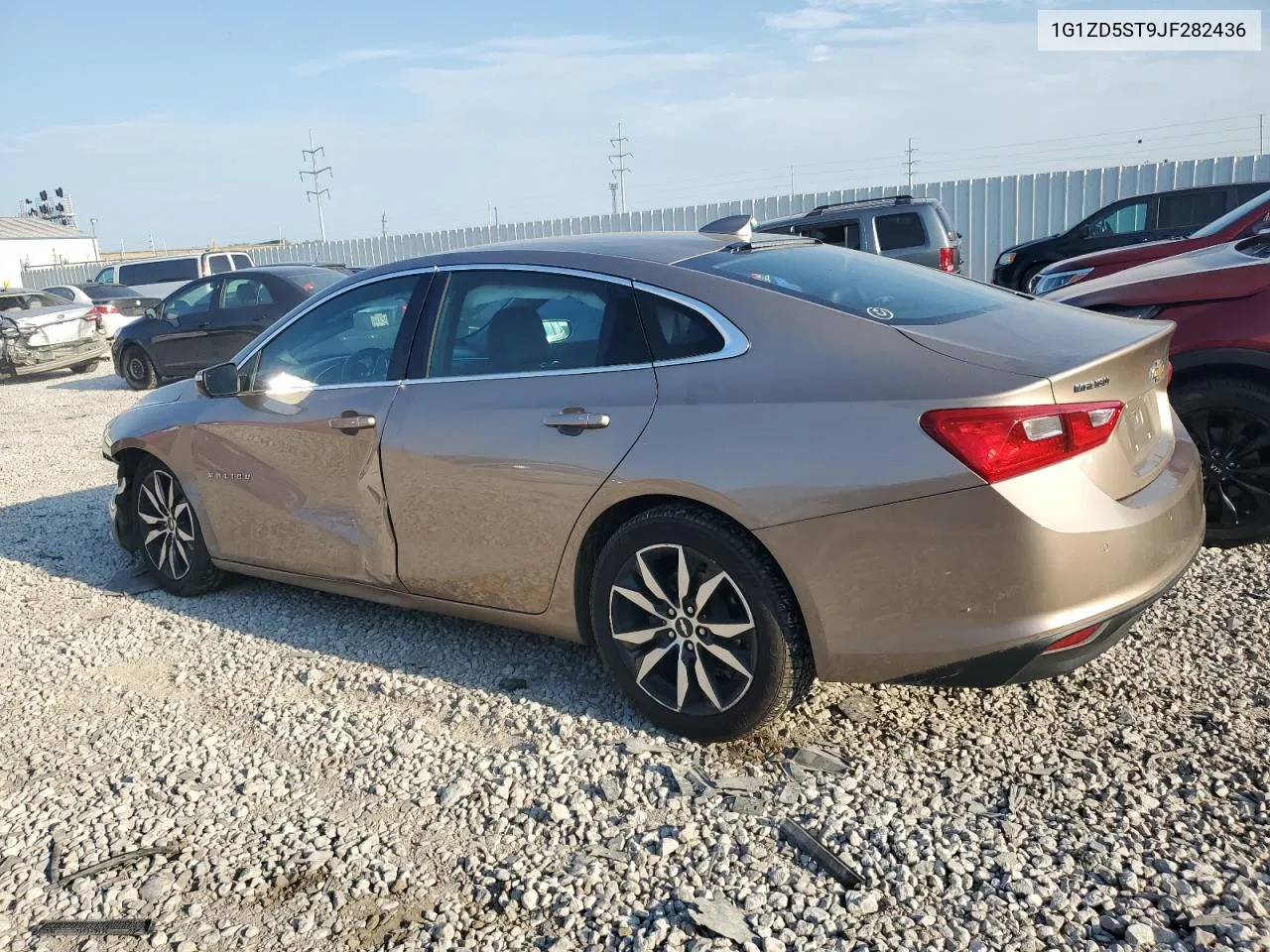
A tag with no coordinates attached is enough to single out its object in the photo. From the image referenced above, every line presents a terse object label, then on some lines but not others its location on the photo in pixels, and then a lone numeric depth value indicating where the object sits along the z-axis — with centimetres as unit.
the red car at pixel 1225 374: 463
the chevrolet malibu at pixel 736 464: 287
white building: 6506
